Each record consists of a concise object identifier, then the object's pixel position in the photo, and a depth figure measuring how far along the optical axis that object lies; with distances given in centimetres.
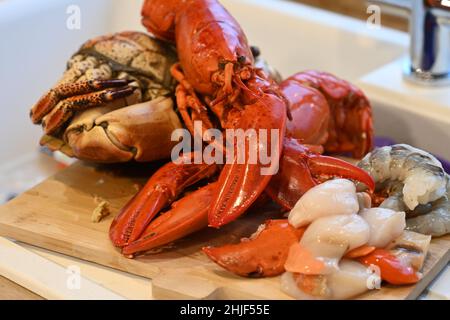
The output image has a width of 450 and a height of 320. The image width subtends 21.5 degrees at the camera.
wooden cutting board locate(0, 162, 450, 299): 97
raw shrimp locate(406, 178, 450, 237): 102
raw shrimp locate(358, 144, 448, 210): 102
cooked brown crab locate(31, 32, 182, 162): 109
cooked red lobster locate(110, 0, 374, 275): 101
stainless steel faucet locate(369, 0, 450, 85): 122
